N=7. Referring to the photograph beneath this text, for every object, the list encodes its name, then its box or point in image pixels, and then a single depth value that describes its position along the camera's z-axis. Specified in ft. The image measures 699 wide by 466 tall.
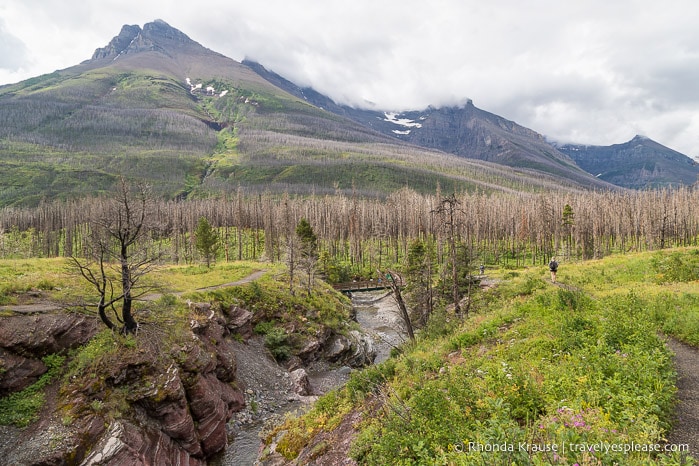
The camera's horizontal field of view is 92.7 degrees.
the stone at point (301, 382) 97.76
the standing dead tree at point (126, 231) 58.54
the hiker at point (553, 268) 75.26
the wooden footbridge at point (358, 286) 231.26
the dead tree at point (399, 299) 69.56
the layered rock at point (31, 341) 52.80
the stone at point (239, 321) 106.01
